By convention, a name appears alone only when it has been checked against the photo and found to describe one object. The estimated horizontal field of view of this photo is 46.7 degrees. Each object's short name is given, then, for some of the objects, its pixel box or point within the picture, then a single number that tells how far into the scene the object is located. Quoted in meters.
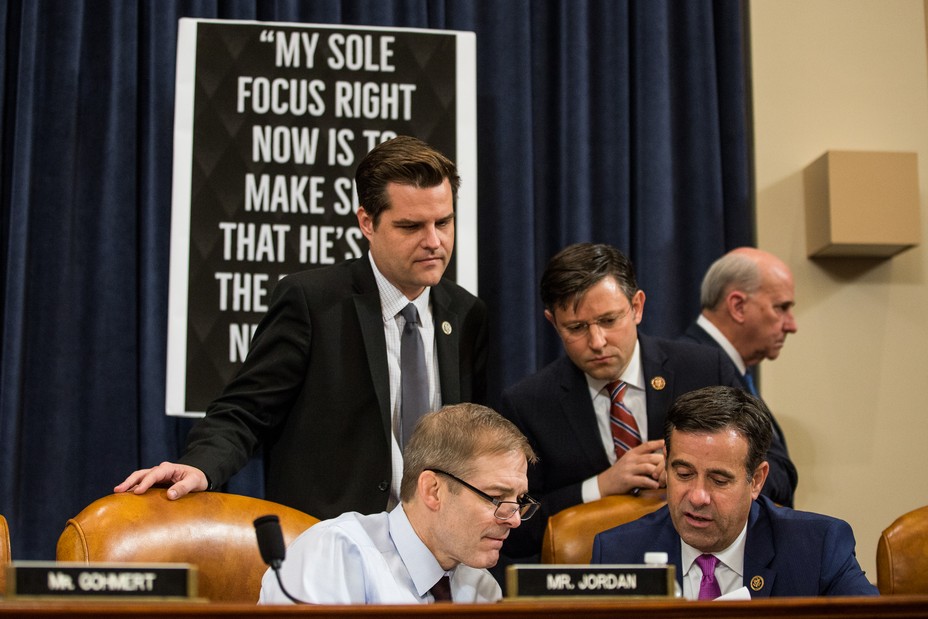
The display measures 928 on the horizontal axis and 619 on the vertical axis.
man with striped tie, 2.93
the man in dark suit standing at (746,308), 3.69
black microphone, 1.59
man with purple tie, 2.32
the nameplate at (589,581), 1.51
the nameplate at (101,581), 1.46
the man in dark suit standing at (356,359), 2.74
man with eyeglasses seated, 2.00
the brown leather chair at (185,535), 2.04
